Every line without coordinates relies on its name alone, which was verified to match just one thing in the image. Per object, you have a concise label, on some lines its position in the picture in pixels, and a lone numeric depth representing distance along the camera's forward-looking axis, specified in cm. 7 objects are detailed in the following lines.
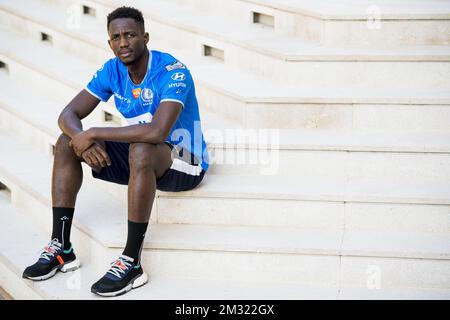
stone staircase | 839
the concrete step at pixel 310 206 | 860
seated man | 805
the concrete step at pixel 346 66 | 981
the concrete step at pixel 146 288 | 820
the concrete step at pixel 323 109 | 948
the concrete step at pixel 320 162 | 901
